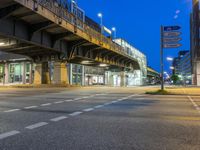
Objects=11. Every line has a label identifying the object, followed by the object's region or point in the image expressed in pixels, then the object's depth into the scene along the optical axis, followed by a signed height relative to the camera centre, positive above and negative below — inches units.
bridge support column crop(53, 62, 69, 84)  1278.1 +45.2
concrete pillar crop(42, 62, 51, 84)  1327.5 +40.8
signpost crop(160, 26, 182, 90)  872.3 +181.6
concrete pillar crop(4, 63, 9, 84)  2704.2 +99.6
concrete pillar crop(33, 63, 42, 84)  1315.2 +41.0
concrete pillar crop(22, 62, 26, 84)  2583.7 +106.0
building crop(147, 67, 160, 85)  4424.7 +114.7
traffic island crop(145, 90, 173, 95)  819.4 -55.5
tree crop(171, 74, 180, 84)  3543.3 +18.3
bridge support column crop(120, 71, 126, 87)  2257.6 +17.1
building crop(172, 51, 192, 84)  4711.6 +387.5
